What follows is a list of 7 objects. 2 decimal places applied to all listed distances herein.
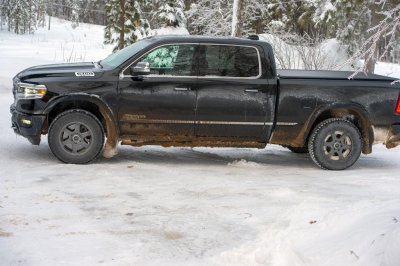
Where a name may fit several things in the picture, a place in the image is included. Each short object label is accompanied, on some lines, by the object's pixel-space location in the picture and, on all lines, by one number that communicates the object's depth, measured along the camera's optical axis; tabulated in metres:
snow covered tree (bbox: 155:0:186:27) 34.66
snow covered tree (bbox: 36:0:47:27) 84.38
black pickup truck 7.32
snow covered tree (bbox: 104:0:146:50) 36.22
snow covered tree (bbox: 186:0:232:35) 26.56
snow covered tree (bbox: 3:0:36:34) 68.44
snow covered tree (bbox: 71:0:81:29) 95.62
